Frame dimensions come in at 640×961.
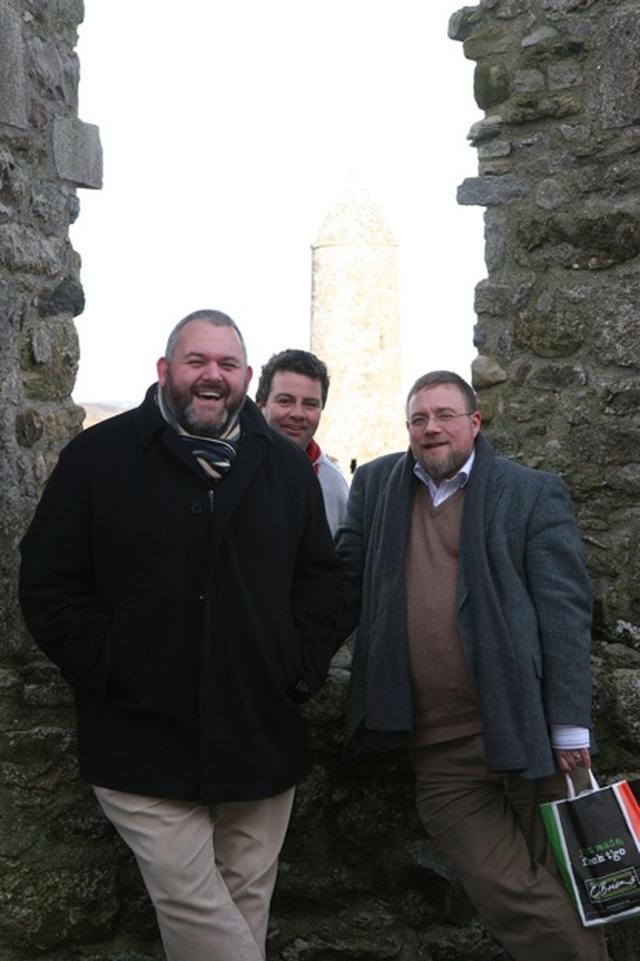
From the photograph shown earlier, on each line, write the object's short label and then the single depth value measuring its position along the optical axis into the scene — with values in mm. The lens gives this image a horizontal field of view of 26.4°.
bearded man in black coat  3246
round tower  33750
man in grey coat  3545
